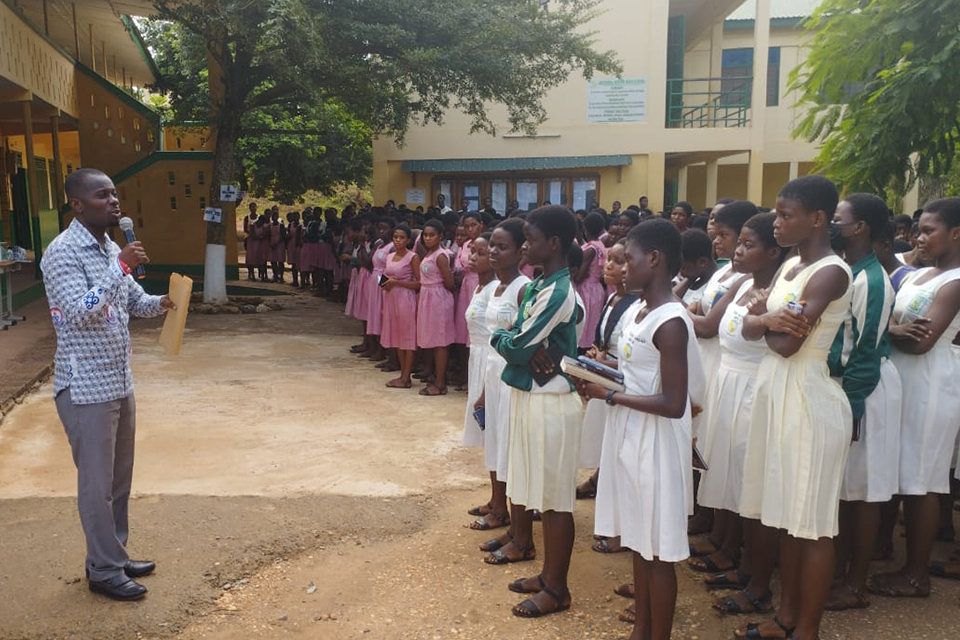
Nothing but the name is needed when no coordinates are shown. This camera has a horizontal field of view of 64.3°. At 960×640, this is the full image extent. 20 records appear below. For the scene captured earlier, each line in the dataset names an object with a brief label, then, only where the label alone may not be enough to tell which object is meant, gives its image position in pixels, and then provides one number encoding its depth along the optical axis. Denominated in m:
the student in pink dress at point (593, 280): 7.71
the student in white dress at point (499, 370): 3.71
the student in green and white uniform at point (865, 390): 3.05
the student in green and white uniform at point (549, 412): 3.28
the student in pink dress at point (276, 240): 17.25
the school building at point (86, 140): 12.58
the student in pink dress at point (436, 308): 7.40
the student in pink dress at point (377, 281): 8.34
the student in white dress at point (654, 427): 2.72
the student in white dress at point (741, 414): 3.31
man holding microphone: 3.23
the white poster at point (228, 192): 12.77
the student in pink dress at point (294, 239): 16.97
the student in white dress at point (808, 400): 2.83
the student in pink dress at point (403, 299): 7.64
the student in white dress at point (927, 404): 3.44
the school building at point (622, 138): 17.16
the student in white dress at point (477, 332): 4.33
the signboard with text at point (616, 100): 17.25
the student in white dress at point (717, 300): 3.76
